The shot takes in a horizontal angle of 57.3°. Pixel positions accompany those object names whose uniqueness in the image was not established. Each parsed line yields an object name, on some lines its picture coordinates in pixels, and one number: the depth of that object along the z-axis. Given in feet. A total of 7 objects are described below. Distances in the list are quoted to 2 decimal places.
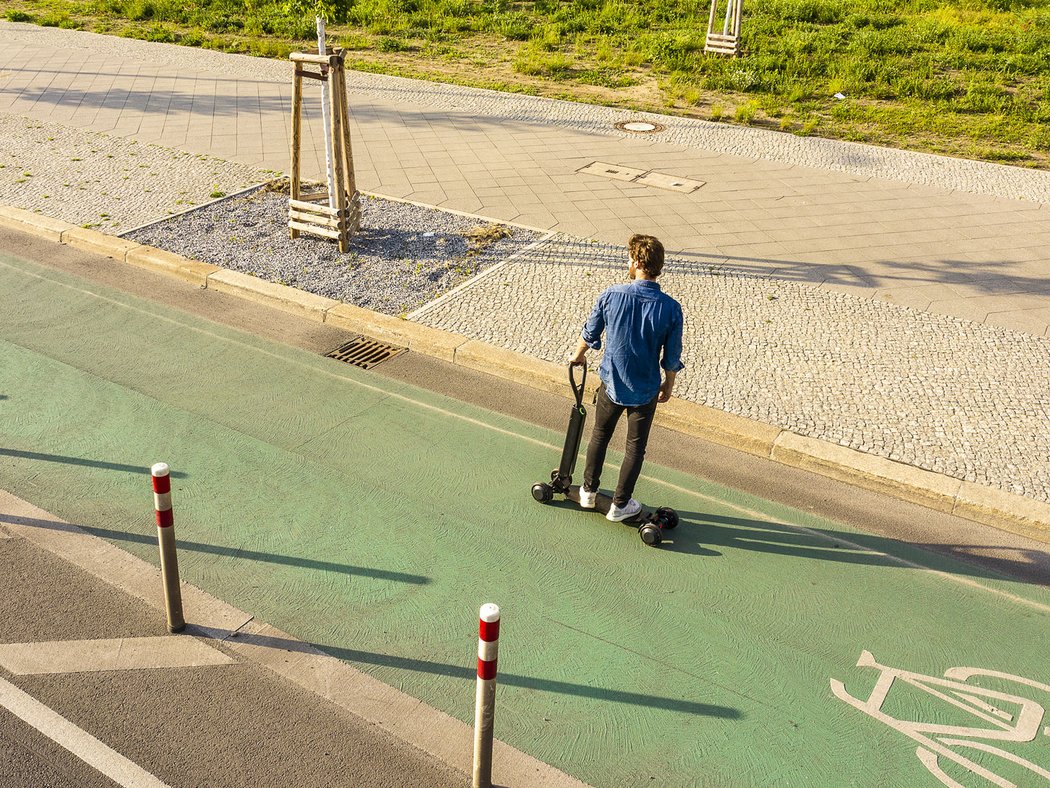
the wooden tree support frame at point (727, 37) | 64.80
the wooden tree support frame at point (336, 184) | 31.73
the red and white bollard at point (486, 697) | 12.19
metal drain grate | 27.01
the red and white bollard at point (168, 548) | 14.99
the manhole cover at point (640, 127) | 49.32
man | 18.47
